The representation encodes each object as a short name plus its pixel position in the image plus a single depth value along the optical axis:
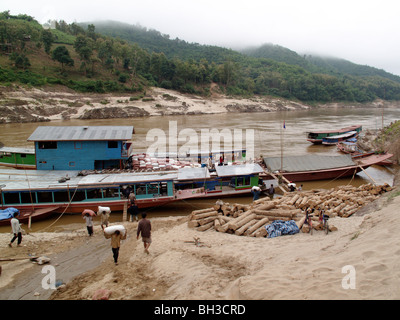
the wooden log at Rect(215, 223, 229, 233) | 10.59
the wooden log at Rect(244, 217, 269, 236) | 10.34
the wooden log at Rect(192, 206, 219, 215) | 11.89
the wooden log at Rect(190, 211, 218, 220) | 11.53
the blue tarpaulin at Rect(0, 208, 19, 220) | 12.19
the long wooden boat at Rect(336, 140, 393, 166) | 26.07
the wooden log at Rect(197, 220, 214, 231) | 10.99
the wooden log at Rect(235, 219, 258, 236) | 10.30
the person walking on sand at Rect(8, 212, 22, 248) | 9.91
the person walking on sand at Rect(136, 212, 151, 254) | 8.54
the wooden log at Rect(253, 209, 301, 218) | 11.16
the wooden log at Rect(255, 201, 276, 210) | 11.82
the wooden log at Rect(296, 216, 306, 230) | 10.34
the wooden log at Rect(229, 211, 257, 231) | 10.53
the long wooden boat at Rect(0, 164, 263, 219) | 15.14
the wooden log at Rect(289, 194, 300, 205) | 13.35
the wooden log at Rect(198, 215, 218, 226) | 11.30
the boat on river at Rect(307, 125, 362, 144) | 38.50
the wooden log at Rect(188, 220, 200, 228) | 11.24
